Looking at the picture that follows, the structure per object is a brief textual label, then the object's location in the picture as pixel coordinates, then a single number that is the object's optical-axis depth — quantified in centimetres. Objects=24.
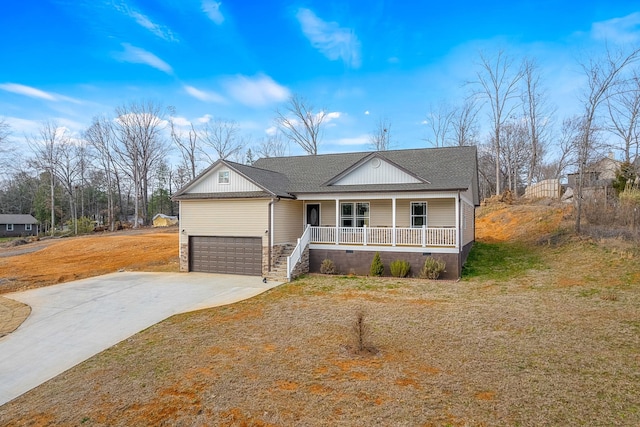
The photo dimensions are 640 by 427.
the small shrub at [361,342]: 660
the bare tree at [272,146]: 4294
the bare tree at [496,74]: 3098
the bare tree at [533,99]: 3019
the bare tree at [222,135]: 4375
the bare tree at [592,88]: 1684
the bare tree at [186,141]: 4481
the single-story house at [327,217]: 1448
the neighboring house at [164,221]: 4362
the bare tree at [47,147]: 4366
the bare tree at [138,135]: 4447
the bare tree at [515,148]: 3875
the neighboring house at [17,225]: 5122
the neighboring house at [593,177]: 2171
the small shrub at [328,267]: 1526
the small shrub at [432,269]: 1362
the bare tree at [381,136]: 3725
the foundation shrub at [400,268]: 1419
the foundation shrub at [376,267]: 1460
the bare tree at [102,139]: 4508
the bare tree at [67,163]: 4484
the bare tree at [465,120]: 3577
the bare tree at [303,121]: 3653
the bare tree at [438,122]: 3662
